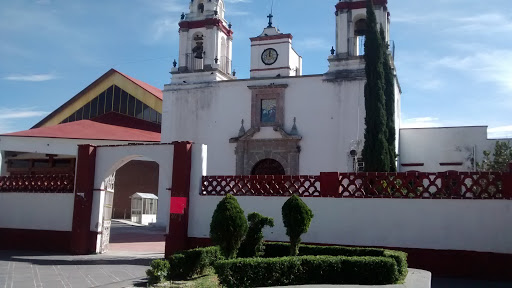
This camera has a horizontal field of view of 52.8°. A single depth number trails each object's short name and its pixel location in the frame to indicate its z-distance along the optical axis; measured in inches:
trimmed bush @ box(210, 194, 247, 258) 330.0
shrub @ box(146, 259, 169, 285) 335.6
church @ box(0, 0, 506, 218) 810.8
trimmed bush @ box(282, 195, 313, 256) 338.6
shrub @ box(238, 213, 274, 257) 360.8
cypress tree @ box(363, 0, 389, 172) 672.4
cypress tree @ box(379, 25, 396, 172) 737.3
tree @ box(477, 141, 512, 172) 737.6
